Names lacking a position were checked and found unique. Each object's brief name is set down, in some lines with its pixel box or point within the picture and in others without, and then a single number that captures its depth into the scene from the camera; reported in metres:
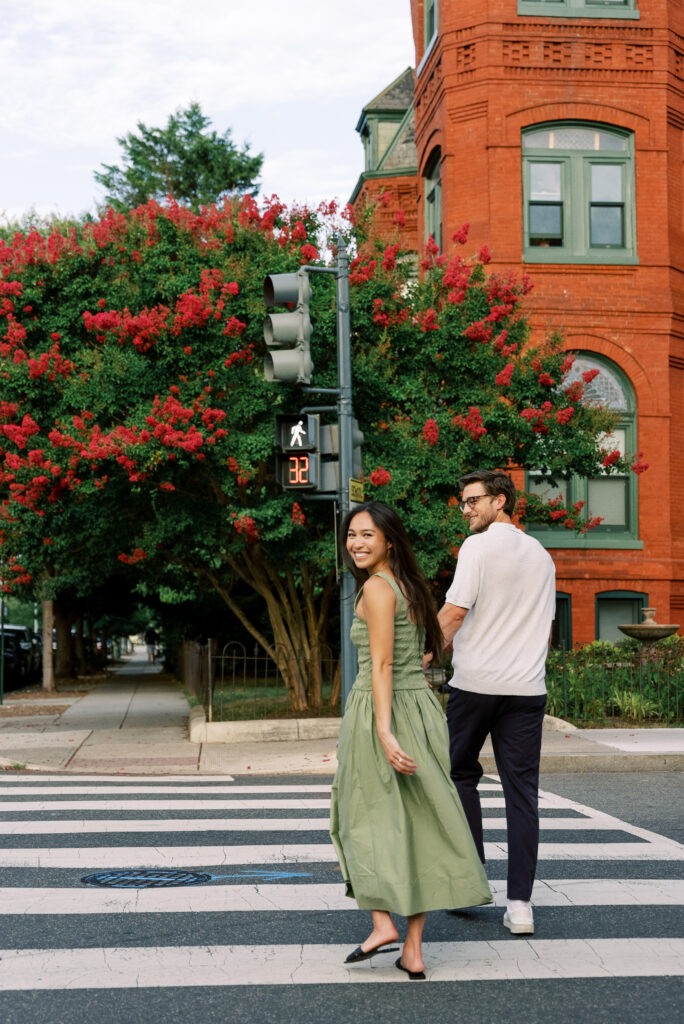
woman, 4.75
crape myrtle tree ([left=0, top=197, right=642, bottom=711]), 13.62
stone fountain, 17.95
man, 5.46
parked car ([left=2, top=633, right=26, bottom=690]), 30.55
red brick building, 21.11
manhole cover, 6.59
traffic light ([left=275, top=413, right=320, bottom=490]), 11.35
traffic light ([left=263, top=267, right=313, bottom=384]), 10.92
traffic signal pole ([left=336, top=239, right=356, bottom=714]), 11.41
